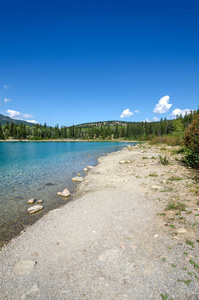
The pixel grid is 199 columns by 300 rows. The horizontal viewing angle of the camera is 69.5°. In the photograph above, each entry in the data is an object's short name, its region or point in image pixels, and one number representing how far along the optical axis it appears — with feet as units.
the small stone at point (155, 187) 35.84
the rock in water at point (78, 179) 50.98
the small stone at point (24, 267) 14.22
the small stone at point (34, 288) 12.28
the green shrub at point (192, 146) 46.04
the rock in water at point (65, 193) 37.82
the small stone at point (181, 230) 18.37
